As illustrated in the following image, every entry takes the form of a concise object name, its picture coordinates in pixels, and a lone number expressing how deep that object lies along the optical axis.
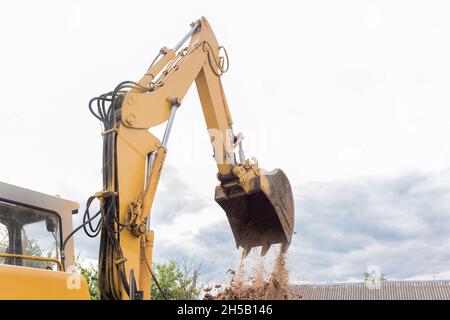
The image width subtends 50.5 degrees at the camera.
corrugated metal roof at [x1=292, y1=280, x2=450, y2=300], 14.01
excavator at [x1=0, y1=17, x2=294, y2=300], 3.24
